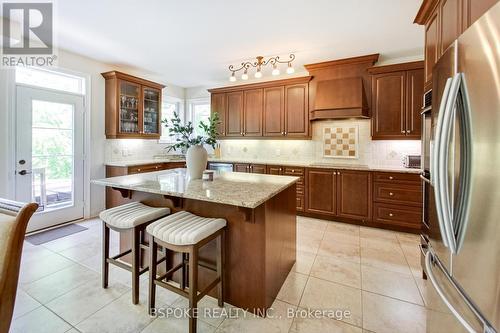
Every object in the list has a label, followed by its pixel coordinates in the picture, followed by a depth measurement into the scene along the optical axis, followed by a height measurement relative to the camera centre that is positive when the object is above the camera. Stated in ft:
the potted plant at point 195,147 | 7.78 +0.60
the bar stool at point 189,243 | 4.99 -1.77
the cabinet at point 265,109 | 14.12 +3.72
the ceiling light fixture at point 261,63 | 10.80 +5.77
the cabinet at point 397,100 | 11.35 +3.31
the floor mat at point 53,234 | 9.98 -3.21
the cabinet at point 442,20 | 4.89 +3.65
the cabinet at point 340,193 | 11.89 -1.50
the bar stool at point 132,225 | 6.00 -1.59
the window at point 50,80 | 10.39 +4.17
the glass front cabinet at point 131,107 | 13.43 +3.66
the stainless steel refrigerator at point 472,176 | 2.58 -0.13
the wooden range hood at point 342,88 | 12.21 +4.22
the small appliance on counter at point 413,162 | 11.60 +0.17
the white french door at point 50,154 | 10.34 +0.52
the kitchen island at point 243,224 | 5.67 -1.57
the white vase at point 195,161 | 7.86 +0.13
